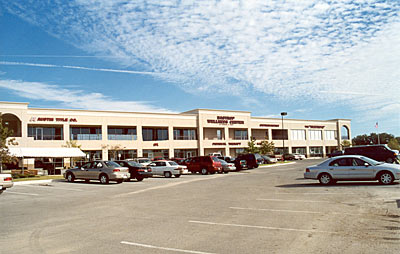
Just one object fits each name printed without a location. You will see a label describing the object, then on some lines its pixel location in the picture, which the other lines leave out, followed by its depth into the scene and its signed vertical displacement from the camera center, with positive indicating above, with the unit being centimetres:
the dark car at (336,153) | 4847 -149
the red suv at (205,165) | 3253 -170
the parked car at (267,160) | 5230 -228
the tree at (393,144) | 8081 -95
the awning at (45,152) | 3322 -4
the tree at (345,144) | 8801 -47
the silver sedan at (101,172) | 2300 -147
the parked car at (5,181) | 1698 -137
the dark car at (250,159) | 3855 -156
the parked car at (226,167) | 3361 -199
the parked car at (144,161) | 3164 -112
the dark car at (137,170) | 2538 -155
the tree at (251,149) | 5522 -61
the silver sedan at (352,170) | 1639 -138
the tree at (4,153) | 3016 +0
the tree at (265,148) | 6088 -59
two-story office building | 4828 +294
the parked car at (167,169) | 2953 -176
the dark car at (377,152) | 2950 -95
